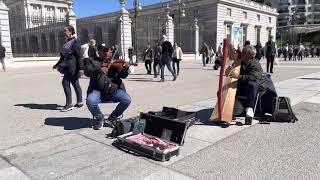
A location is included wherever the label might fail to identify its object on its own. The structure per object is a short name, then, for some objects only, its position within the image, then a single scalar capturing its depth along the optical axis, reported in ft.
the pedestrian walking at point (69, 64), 24.45
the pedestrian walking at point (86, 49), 44.43
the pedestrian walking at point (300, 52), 121.60
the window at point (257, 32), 219.55
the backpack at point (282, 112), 20.39
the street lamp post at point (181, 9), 159.93
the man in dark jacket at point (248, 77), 19.66
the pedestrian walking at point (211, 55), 91.15
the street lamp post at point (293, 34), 279.90
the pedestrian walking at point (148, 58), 56.80
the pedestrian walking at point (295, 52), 124.26
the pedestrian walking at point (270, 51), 52.13
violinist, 18.47
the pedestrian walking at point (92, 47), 39.75
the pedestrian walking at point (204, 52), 75.60
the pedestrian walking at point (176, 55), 50.75
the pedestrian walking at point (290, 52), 119.58
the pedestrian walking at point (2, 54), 70.02
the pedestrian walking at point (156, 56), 47.20
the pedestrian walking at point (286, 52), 119.22
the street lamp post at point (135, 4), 110.11
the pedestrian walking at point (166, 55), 43.37
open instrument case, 14.33
